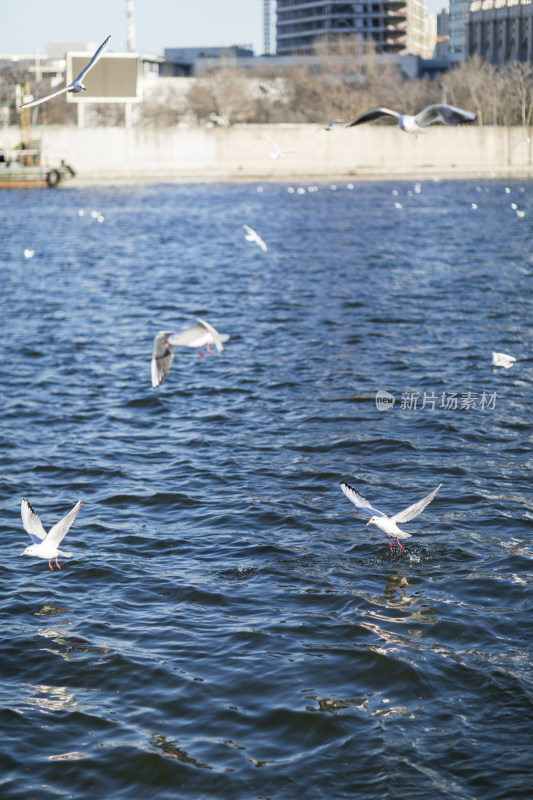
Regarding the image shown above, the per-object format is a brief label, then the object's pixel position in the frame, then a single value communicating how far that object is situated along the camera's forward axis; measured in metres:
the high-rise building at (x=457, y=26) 158.62
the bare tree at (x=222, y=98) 122.50
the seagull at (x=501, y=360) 17.77
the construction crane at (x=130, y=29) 117.94
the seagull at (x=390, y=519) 8.16
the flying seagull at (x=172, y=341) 8.90
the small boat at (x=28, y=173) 82.62
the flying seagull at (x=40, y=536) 8.69
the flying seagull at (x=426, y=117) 12.15
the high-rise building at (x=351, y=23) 168.50
